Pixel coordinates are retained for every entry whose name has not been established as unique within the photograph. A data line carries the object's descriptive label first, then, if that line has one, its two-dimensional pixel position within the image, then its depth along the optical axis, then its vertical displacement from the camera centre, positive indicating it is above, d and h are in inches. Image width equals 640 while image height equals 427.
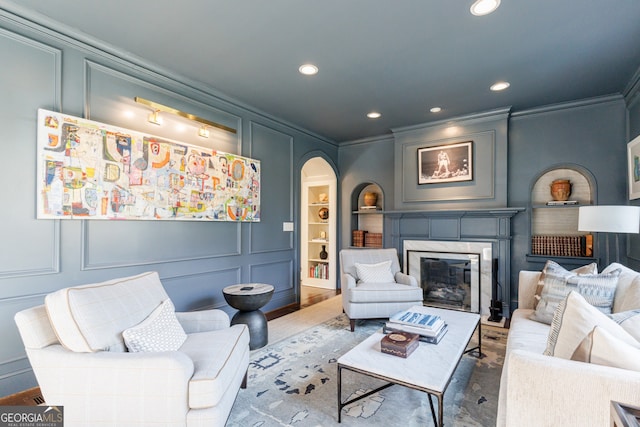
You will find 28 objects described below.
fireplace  161.6 -29.6
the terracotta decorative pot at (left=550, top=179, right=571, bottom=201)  149.0 +13.8
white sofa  37.2 -21.7
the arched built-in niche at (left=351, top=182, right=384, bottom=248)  213.8 -1.2
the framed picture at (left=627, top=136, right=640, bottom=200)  119.7 +20.7
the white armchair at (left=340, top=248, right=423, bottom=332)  133.6 -30.8
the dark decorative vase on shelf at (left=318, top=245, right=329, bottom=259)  232.6 -27.4
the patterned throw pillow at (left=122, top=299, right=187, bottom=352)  63.3 -25.1
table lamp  105.2 -0.3
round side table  112.0 -33.3
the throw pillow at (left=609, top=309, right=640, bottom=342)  47.6 -16.6
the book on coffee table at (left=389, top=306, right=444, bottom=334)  85.4 -29.8
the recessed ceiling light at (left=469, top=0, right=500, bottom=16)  80.3 +55.5
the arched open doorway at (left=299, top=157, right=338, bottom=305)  223.8 -7.5
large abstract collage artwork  90.7 +14.5
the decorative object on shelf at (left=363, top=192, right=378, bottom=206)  212.7 +13.0
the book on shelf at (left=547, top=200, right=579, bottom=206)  148.8 +7.4
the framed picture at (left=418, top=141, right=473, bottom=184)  170.1 +30.8
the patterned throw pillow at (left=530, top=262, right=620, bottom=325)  81.3 -19.7
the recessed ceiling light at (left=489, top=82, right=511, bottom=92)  128.5 +55.4
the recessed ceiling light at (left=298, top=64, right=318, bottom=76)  114.4 +55.4
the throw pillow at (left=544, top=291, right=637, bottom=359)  45.3 -16.1
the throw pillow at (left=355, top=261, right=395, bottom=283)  147.8 -26.6
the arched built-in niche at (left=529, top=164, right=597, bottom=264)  147.6 +1.5
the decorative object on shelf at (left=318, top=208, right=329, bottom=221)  231.8 +2.4
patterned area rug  73.4 -47.6
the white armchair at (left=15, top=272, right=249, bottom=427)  55.4 -28.3
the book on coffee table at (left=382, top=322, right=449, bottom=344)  83.3 -32.0
